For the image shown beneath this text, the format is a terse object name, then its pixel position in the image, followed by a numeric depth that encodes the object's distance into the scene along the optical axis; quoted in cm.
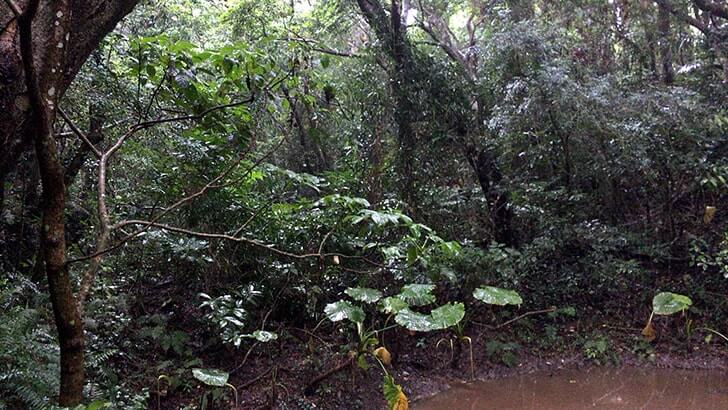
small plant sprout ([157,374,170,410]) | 364
